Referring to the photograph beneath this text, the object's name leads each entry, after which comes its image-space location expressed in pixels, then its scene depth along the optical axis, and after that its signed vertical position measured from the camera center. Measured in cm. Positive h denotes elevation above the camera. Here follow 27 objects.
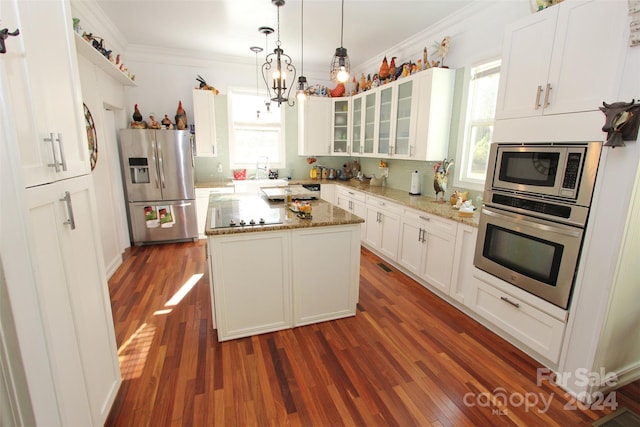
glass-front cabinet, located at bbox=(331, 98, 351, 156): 508 +47
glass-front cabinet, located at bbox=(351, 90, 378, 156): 436 +48
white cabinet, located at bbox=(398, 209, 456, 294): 277 -93
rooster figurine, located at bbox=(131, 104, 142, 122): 416 +48
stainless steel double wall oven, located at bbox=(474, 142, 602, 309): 171 -37
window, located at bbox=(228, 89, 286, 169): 496 +36
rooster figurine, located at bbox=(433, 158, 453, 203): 329 -21
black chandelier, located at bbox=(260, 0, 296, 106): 246 +65
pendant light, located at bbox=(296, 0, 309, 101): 268 +65
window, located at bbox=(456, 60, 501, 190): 292 +33
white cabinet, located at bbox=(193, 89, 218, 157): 445 +44
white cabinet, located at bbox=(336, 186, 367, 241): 427 -72
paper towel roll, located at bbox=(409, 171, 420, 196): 373 -35
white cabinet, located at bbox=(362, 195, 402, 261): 353 -92
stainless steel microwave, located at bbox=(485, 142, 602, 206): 166 -8
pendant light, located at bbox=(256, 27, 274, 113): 346 +145
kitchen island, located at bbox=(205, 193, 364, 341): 217 -90
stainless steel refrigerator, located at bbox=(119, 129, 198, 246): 403 -46
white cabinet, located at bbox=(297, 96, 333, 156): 502 +47
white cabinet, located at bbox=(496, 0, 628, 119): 156 +59
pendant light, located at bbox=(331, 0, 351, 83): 213 +62
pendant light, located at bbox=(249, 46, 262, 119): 420 +148
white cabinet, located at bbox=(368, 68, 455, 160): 321 +49
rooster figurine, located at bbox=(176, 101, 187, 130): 436 +48
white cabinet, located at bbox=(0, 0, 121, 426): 93 -29
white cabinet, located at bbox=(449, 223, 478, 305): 249 -96
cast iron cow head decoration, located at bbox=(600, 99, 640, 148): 145 +19
